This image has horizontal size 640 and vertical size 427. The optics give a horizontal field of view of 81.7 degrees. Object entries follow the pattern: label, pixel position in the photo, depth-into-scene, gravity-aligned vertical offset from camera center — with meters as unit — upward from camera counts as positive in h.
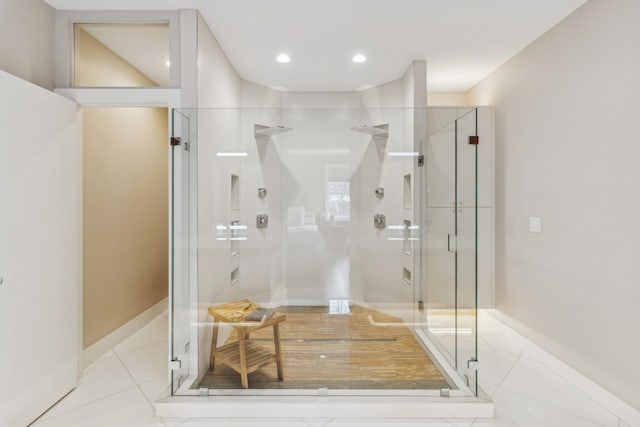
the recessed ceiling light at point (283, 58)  3.26 +1.38
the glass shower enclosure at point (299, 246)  2.40 -0.22
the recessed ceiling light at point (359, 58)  3.28 +1.39
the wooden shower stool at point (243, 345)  2.31 -0.86
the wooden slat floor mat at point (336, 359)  2.32 -0.96
